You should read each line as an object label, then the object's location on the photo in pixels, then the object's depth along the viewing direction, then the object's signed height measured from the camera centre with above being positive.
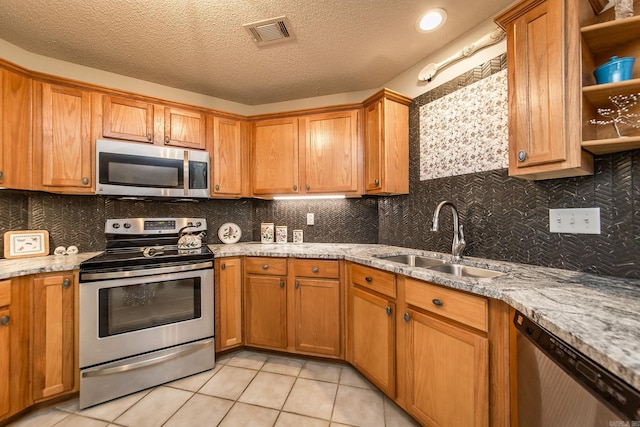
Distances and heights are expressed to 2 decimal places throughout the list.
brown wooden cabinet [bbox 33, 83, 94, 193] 1.83 +0.57
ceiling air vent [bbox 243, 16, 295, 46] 1.70 +1.29
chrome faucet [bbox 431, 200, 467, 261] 1.65 -0.15
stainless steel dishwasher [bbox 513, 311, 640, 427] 0.55 -0.46
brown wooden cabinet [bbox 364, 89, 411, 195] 2.13 +0.62
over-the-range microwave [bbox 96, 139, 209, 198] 1.98 +0.38
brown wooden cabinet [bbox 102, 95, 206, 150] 2.04 +0.81
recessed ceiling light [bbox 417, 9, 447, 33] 1.64 +1.29
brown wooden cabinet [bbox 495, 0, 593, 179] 1.09 +0.57
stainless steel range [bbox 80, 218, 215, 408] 1.66 -0.72
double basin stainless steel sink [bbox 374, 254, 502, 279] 1.52 -0.34
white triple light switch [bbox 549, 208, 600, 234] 1.23 -0.04
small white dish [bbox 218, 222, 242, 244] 2.72 -0.18
